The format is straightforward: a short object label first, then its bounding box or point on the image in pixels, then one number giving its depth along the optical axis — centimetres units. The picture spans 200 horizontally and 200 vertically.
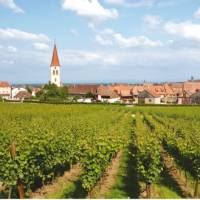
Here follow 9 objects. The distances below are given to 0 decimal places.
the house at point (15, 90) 14016
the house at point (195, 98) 9734
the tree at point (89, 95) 10609
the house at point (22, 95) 11264
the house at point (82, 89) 10995
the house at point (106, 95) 10400
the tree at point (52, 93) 8738
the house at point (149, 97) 9850
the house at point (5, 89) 13840
